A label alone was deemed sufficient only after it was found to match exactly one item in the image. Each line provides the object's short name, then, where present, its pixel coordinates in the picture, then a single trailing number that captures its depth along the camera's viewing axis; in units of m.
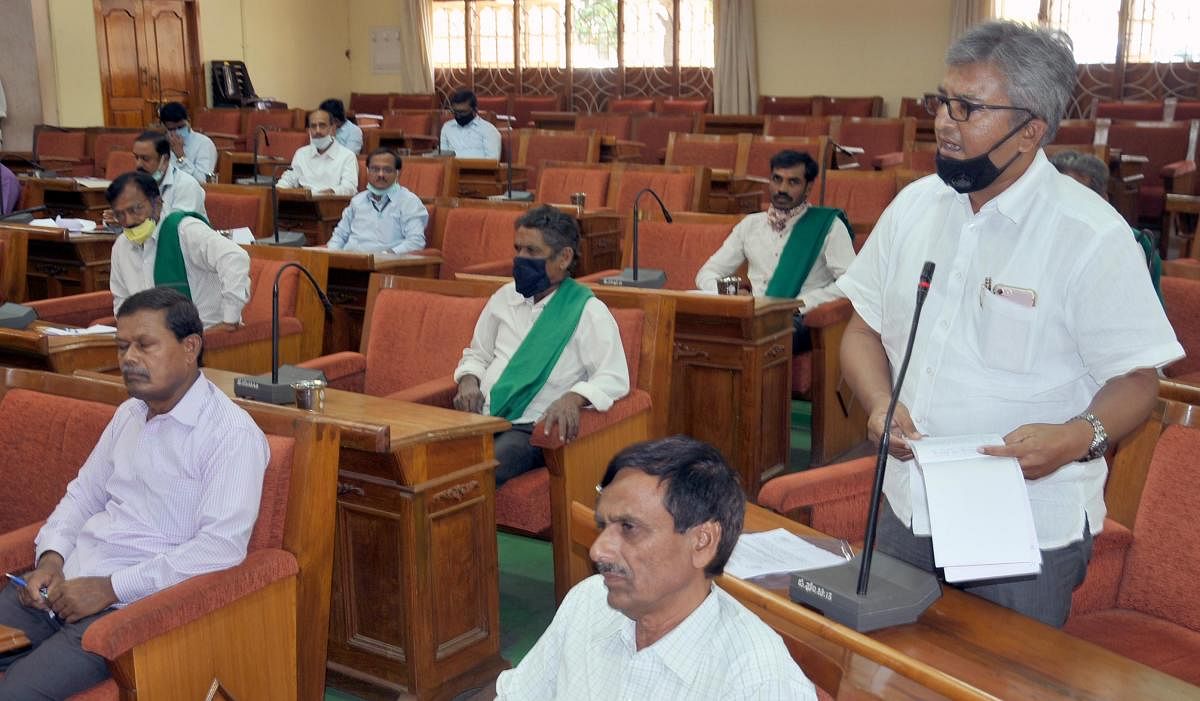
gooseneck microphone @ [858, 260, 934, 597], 1.50
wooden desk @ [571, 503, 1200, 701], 1.41
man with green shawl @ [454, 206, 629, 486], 3.14
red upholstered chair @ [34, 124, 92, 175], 10.32
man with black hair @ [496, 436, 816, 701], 1.38
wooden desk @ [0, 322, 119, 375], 3.47
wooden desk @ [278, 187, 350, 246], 6.83
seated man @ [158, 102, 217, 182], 8.41
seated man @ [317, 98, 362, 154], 8.75
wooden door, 13.22
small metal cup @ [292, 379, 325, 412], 2.68
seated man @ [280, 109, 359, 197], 7.61
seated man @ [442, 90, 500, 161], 8.81
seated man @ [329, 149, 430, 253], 5.56
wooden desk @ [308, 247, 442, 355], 4.81
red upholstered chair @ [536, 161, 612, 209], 6.44
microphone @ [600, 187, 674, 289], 4.19
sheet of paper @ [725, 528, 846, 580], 1.75
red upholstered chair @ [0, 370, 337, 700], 1.99
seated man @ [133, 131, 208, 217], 5.49
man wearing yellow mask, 4.15
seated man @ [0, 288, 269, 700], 2.12
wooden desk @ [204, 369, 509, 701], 2.54
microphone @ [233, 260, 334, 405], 2.70
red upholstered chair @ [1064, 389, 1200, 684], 2.04
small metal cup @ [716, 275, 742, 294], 3.98
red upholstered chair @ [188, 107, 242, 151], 12.76
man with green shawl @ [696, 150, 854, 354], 4.55
